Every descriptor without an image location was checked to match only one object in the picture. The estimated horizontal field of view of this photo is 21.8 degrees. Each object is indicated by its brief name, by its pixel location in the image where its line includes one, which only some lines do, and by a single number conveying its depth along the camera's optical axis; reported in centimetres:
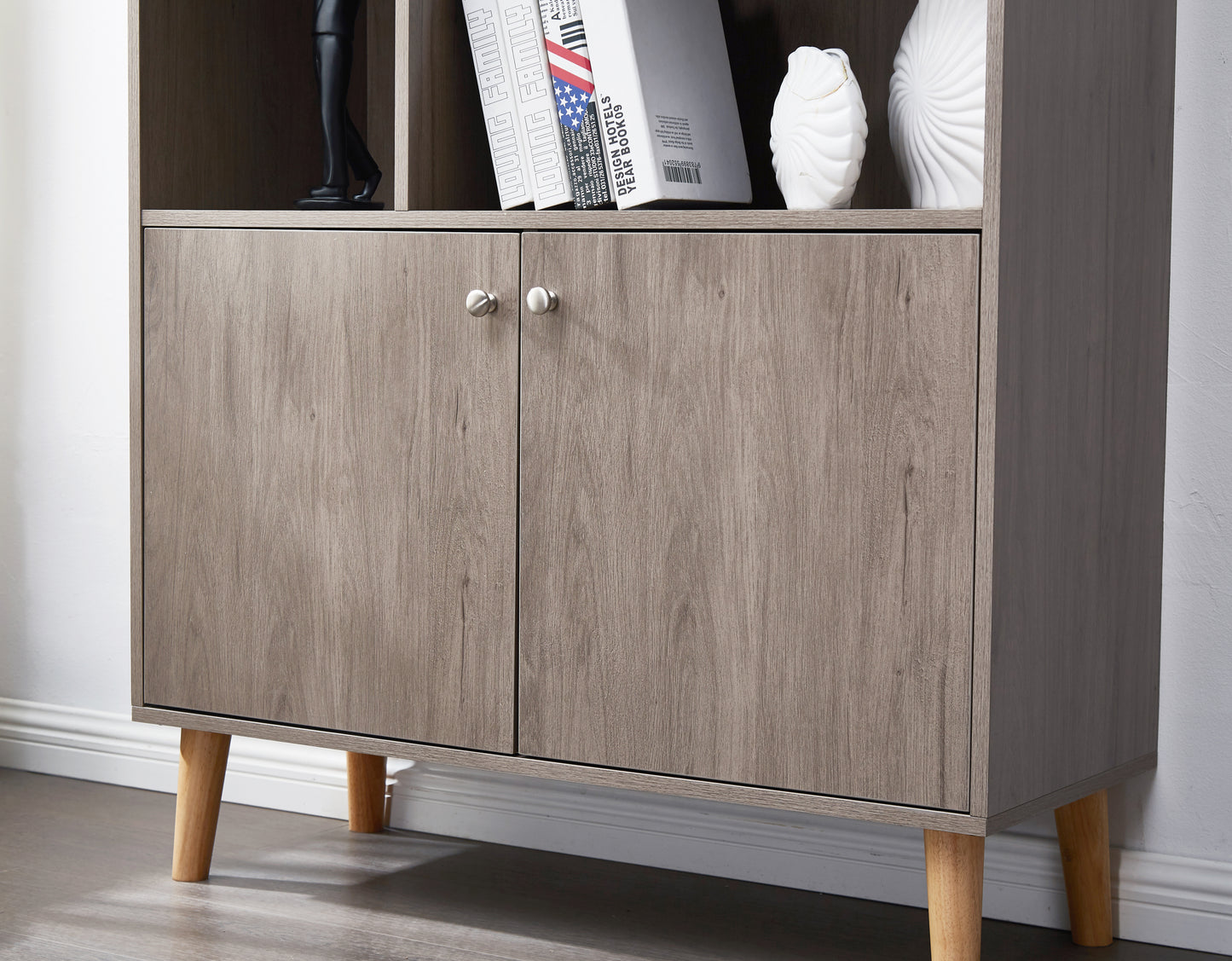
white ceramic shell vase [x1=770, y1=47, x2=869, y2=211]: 243
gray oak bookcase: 238
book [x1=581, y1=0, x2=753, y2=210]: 250
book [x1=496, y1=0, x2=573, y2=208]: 255
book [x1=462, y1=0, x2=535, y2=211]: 257
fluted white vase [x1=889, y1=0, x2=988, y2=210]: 239
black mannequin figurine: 271
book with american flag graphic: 254
